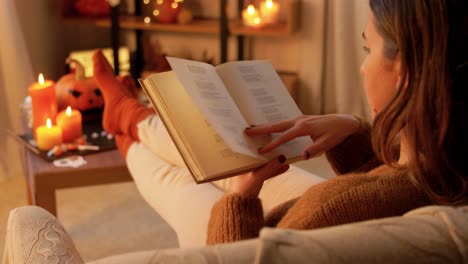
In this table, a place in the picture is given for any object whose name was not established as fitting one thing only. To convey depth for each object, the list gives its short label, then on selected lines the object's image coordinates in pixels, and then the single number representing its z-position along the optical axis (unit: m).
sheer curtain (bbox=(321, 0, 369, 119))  2.96
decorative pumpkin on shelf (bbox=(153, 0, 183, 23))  3.24
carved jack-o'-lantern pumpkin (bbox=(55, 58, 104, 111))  2.06
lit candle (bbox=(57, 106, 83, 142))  1.86
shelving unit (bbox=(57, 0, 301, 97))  3.01
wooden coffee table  1.66
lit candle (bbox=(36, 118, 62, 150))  1.80
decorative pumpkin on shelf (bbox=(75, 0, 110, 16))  3.32
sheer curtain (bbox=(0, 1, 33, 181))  2.56
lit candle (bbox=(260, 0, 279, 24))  3.04
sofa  0.54
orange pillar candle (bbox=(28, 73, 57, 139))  1.85
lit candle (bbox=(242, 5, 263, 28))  3.03
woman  0.75
